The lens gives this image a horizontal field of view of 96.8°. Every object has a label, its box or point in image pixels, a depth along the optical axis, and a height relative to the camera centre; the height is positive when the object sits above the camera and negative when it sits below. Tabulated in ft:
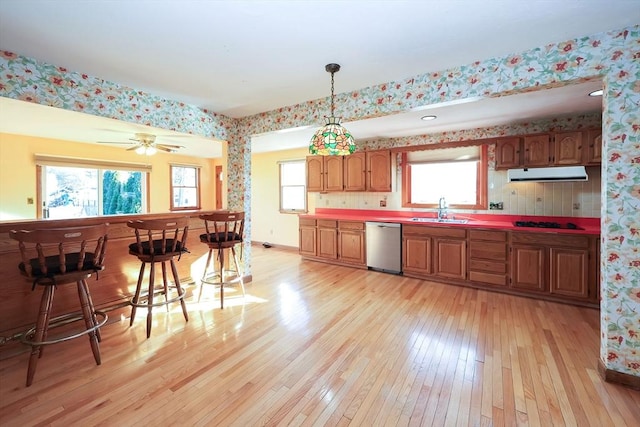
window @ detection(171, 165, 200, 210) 23.43 +1.95
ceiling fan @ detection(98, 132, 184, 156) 15.60 +3.63
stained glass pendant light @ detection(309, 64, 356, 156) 7.98 +1.95
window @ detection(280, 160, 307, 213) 20.83 +1.73
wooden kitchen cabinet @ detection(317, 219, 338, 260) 16.90 -1.77
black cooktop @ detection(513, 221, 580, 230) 11.81 -0.67
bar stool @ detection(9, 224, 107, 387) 6.14 -1.38
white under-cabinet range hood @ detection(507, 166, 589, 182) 11.44 +1.47
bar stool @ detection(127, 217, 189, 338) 8.19 -1.21
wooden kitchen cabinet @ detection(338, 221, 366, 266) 15.93 -1.87
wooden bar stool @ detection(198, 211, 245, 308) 10.05 -1.03
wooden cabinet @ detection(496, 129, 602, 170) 11.23 +2.51
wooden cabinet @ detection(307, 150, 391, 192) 16.11 +2.28
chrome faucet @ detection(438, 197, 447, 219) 14.90 +0.01
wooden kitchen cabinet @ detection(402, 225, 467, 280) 13.02 -2.01
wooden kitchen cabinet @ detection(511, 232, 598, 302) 10.56 -2.17
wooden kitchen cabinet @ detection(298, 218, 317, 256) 17.70 -1.72
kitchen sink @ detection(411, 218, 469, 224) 13.58 -0.55
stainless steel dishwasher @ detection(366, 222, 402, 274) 14.65 -1.95
